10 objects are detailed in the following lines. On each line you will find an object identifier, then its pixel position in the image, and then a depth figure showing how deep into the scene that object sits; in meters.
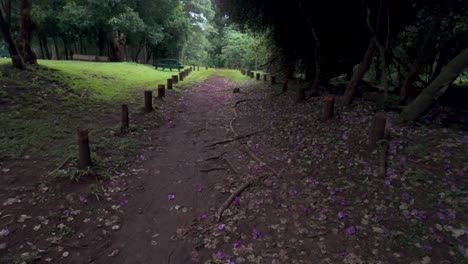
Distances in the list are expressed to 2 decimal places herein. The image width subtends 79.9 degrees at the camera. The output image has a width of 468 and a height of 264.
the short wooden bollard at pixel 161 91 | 11.07
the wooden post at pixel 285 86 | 12.62
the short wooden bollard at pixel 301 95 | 10.15
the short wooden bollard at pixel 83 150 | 4.89
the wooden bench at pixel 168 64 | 24.98
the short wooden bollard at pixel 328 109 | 7.26
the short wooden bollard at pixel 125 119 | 7.10
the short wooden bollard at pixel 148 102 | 8.90
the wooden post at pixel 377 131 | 5.17
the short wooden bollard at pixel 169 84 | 13.28
